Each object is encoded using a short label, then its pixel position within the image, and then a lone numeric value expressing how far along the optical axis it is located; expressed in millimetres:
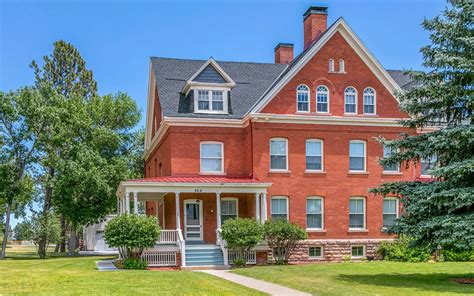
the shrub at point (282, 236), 25750
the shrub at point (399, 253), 26781
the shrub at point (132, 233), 23859
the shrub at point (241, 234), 24658
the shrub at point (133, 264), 23797
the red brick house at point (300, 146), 28312
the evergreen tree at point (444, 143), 15961
